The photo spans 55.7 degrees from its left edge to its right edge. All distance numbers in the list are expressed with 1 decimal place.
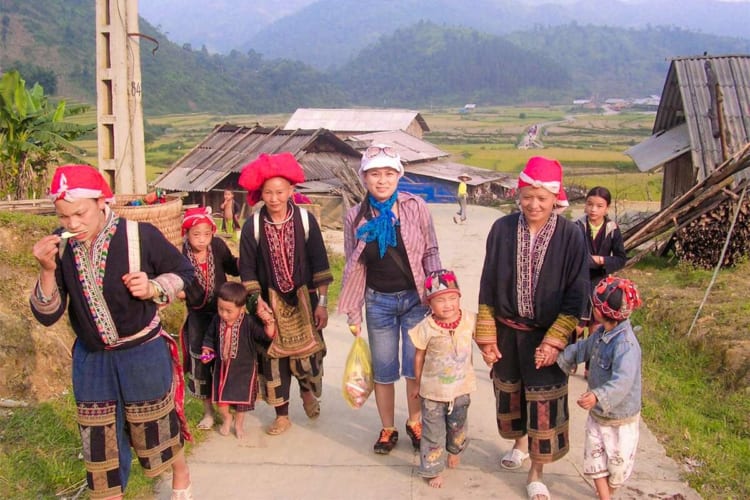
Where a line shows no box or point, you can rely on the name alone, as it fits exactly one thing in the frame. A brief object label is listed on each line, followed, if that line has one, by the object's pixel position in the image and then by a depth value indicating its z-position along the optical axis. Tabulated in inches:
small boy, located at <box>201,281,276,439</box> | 172.1
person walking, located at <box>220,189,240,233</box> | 589.6
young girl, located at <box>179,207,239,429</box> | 172.7
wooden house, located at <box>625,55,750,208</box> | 404.8
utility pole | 342.0
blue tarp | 1189.7
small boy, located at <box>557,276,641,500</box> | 131.7
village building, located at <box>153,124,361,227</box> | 836.0
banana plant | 439.2
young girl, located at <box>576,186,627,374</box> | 207.9
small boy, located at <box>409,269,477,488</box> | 147.5
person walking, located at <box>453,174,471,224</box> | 804.0
